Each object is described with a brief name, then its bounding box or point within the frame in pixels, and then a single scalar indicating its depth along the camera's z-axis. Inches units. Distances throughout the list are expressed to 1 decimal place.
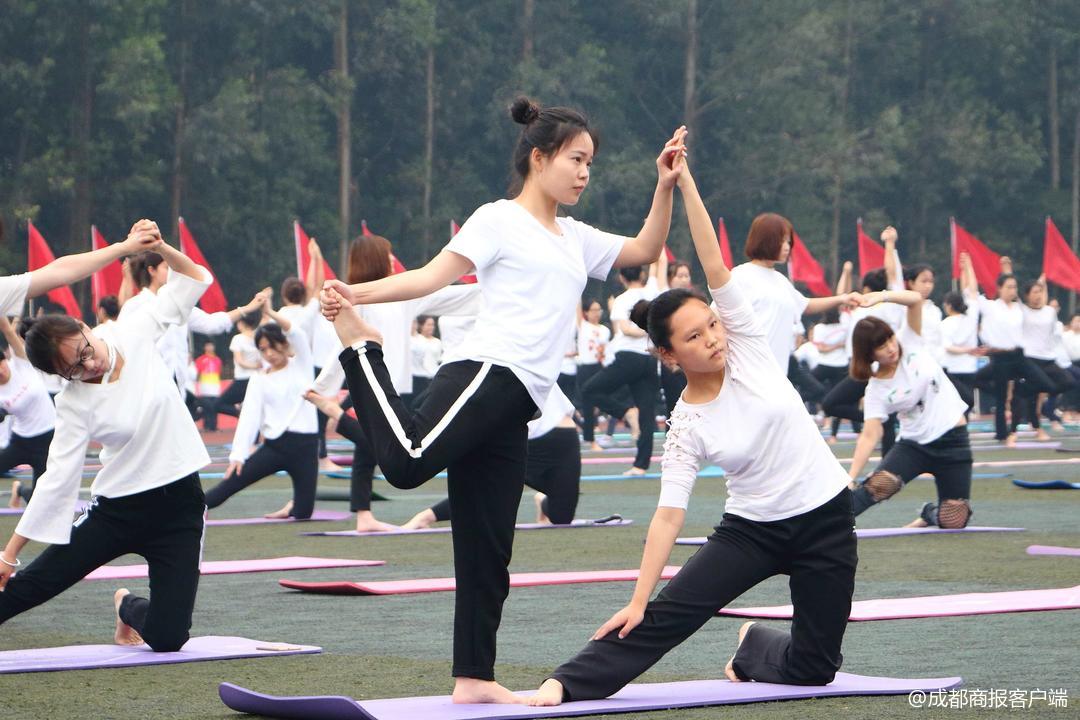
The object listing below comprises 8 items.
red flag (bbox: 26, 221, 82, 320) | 1061.1
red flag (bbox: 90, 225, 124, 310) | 1033.5
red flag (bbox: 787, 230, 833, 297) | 1359.5
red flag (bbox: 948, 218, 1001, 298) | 1242.7
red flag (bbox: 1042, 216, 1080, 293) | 1195.9
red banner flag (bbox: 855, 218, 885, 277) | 1253.7
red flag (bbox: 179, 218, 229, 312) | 1142.3
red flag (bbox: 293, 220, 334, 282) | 1073.2
